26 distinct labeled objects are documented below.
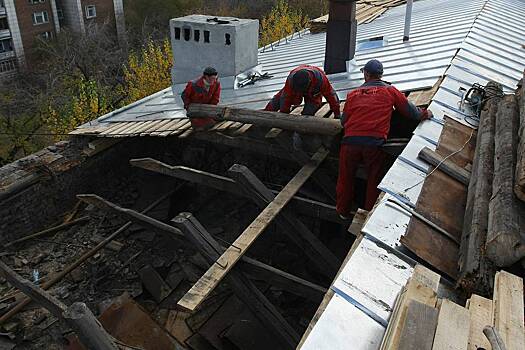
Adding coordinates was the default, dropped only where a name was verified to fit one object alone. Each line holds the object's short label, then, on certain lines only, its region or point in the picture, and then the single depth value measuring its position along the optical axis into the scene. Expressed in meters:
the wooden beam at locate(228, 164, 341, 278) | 5.15
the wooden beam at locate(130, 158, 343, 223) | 5.39
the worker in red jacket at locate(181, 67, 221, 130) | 7.11
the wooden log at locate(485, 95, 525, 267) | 2.72
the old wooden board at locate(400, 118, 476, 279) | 3.18
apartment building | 29.03
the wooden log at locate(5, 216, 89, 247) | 8.21
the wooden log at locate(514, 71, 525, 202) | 2.98
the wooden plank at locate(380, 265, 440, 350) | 2.19
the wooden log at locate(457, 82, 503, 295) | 2.77
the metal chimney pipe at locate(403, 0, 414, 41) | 8.72
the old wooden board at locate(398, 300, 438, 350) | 2.08
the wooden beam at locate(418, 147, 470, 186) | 4.11
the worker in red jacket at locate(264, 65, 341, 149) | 6.04
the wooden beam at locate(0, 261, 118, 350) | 3.49
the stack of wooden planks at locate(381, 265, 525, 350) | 2.11
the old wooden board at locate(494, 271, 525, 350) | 2.21
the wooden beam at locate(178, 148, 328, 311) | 3.86
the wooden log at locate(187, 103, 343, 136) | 5.64
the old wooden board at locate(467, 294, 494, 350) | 2.20
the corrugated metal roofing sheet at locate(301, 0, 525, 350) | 2.52
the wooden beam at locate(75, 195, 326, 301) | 4.68
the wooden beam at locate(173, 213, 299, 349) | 4.65
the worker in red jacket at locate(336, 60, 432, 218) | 4.95
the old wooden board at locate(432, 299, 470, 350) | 2.08
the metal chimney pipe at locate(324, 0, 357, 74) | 8.04
